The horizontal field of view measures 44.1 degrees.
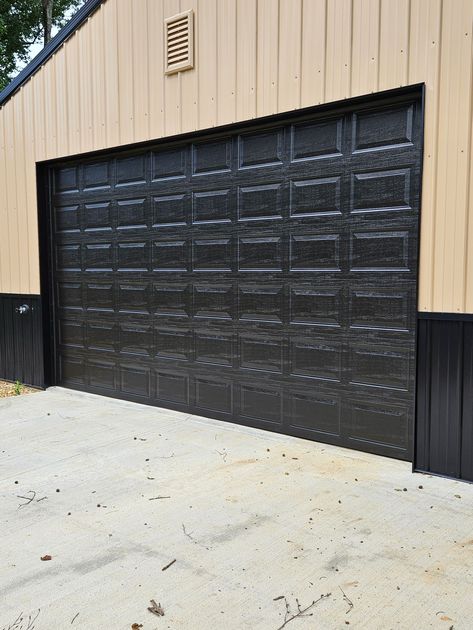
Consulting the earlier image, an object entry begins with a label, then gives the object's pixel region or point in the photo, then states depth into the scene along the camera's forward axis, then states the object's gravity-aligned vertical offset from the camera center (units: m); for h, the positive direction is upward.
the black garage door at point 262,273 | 4.28 -0.03
